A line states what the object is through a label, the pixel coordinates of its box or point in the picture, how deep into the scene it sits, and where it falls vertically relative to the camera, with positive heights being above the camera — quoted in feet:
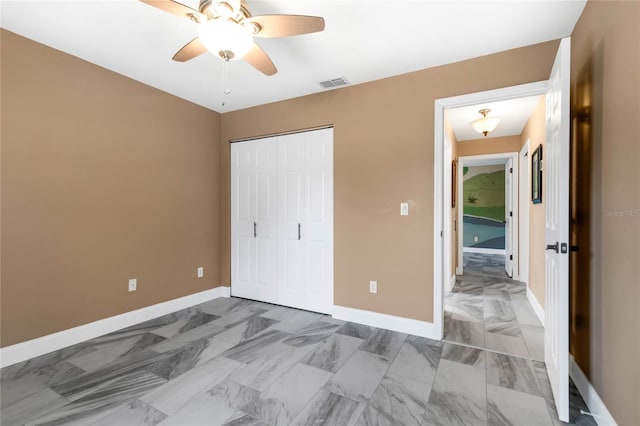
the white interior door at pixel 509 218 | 16.85 -0.46
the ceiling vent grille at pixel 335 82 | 9.85 +4.45
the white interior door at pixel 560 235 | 5.30 -0.49
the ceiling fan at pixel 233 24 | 5.14 +3.54
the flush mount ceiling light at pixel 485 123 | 12.46 +3.80
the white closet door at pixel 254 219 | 12.30 -0.37
